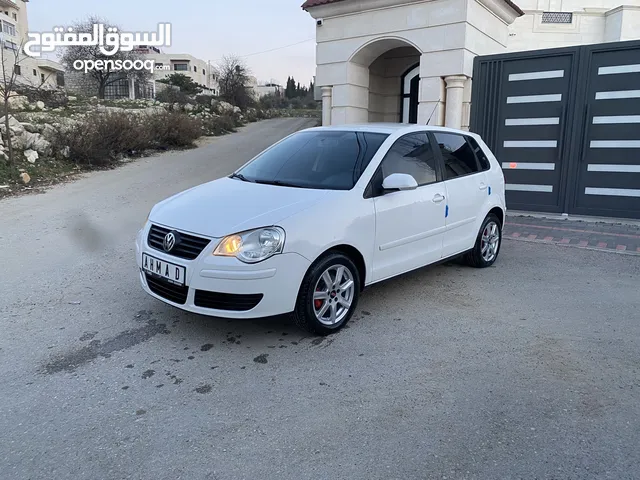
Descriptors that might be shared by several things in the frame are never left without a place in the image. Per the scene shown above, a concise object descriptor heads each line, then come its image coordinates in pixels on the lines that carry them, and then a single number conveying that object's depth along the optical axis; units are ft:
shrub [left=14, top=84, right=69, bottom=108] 69.58
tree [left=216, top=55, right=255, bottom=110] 125.49
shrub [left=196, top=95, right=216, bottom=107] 113.48
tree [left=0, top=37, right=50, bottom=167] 39.09
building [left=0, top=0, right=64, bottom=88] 189.78
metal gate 28.91
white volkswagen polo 12.42
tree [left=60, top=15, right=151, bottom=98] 150.51
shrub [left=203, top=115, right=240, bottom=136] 81.92
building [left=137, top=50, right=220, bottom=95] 263.25
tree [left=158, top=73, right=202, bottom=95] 166.63
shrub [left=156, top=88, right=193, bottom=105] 113.47
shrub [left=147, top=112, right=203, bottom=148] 59.11
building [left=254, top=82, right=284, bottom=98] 259.43
